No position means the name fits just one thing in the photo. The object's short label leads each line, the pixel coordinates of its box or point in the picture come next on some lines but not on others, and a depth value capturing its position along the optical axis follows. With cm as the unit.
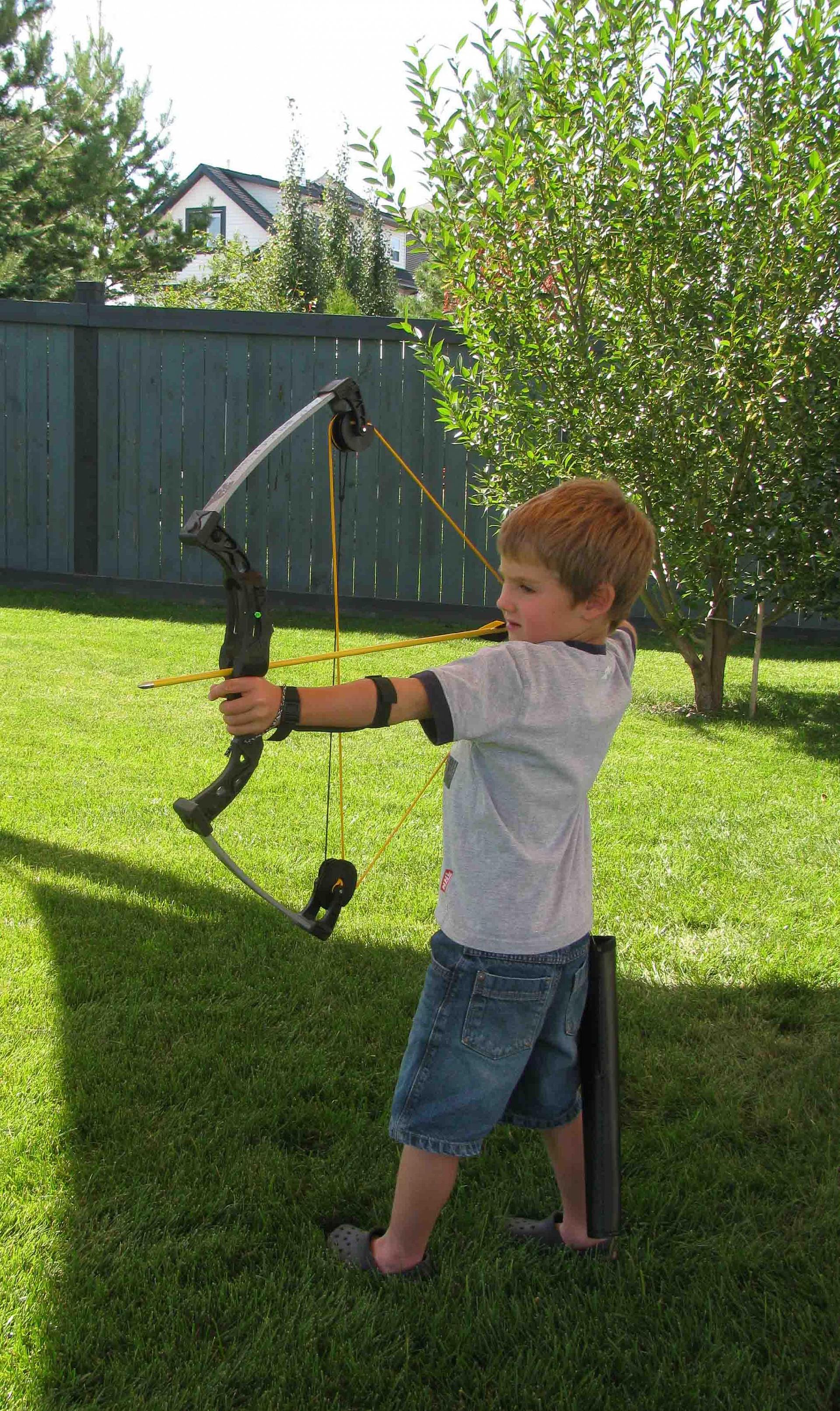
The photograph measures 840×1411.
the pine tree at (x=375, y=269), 2480
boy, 176
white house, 3594
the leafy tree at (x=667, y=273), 514
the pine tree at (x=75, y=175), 2253
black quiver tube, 194
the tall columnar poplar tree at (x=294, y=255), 2252
